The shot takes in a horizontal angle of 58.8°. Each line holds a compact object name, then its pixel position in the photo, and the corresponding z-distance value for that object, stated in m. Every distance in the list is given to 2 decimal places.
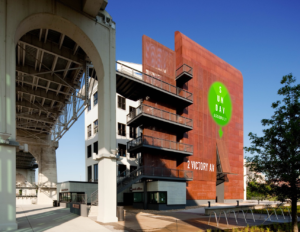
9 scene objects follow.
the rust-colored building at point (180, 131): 28.78
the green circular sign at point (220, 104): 38.72
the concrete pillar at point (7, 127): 12.72
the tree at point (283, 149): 13.59
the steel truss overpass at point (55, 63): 13.16
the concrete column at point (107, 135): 17.12
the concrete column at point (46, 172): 45.16
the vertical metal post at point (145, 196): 28.31
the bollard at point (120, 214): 17.56
